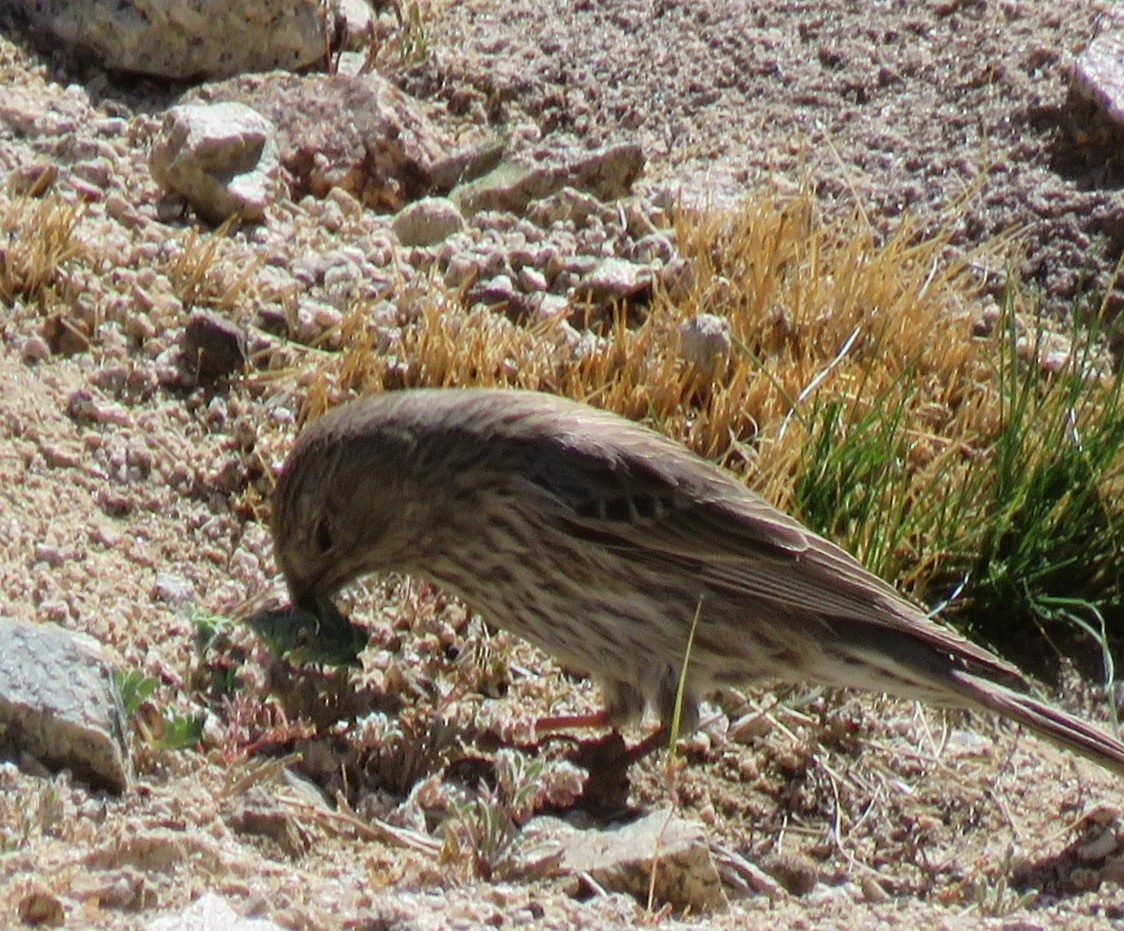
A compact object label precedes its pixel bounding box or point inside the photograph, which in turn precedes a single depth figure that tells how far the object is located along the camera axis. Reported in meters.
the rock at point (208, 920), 7.23
